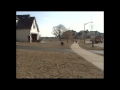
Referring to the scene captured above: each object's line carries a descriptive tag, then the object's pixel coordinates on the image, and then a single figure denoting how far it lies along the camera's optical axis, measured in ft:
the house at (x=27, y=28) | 87.51
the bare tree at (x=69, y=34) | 138.03
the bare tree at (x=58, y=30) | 183.07
